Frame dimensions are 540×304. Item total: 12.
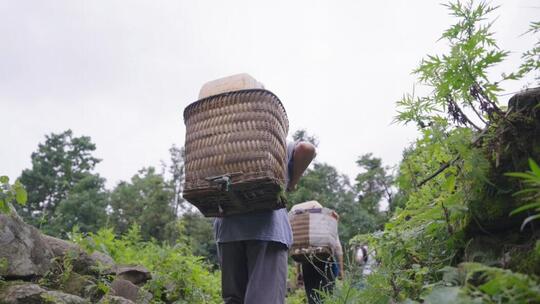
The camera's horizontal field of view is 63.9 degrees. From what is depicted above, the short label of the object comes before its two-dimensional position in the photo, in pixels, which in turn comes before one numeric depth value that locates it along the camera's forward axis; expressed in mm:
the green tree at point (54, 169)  38969
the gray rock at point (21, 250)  3072
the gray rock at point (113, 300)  3272
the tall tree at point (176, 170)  34125
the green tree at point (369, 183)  30691
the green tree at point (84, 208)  33750
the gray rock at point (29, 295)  2778
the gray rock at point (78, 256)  3803
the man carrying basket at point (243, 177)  2234
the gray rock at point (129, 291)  3949
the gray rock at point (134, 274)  4445
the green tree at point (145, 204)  29719
